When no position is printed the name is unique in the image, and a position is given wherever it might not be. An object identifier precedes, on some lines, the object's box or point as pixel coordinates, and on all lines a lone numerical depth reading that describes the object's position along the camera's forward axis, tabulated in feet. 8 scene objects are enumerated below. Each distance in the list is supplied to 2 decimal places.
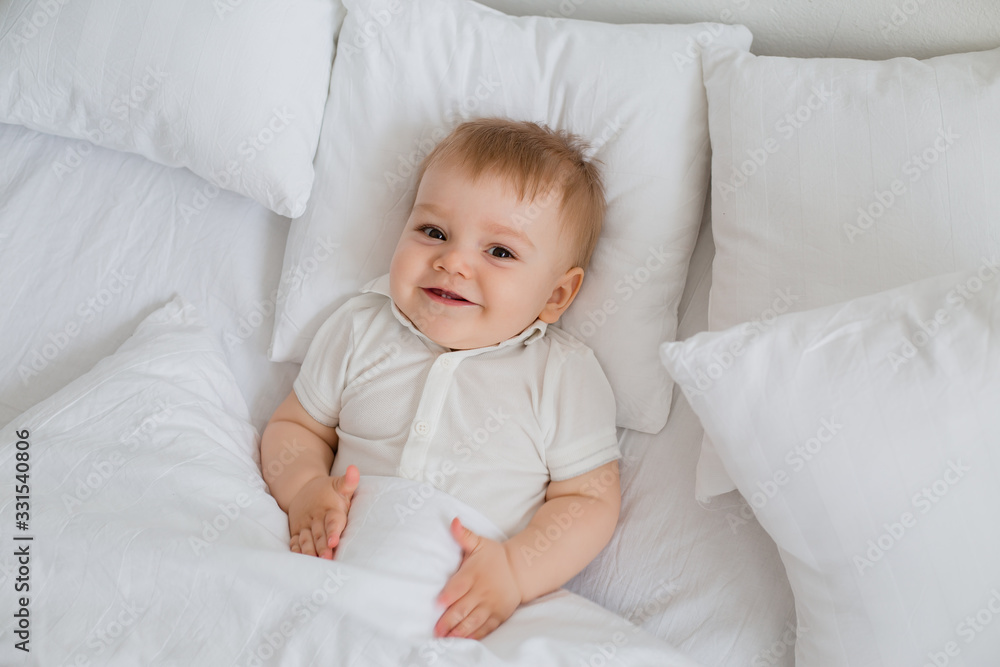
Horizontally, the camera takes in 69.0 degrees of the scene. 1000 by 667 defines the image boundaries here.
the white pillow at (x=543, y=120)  3.91
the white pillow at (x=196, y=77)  4.14
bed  2.76
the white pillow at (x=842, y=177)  3.30
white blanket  2.76
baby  3.56
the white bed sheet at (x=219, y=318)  3.38
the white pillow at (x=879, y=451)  2.66
